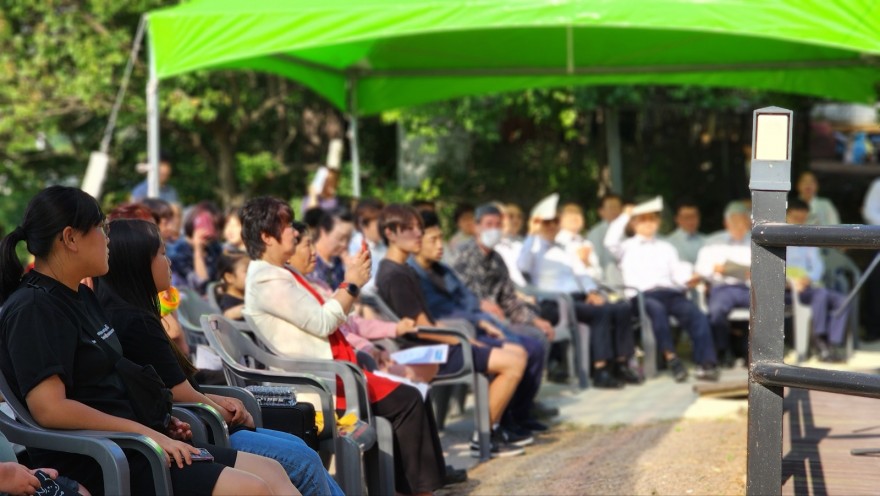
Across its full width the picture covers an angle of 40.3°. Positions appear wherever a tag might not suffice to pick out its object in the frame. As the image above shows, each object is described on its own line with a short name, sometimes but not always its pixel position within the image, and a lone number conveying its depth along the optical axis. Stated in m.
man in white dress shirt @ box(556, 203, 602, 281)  10.33
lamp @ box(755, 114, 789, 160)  3.55
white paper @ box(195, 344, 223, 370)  5.44
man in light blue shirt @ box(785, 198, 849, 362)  10.30
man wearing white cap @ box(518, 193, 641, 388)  9.44
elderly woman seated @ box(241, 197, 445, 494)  5.20
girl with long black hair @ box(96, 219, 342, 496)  3.80
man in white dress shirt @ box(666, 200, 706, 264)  11.10
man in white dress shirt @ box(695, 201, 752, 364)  10.10
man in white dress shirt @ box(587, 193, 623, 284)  10.76
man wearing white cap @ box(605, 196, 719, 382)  9.77
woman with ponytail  3.21
